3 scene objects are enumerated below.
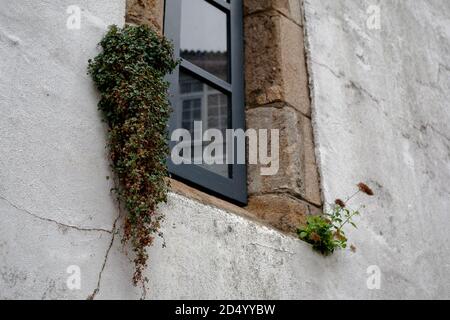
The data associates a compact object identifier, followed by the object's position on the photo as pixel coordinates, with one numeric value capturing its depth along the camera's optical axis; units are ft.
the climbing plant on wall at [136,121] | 8.46
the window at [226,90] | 10.50
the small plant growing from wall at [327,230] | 11.04
